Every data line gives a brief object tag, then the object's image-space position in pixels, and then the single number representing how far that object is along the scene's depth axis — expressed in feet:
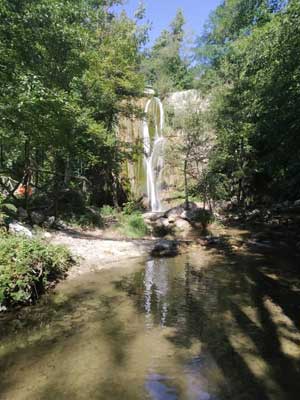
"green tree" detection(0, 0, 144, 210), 27.66
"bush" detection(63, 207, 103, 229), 42.09
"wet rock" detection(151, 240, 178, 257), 32.33
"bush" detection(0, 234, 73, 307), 17.29
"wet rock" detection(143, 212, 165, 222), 50.79
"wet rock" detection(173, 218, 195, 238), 44.13
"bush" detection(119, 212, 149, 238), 41.96
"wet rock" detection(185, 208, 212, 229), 48.35
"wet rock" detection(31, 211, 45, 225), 36.34
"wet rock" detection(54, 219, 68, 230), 38.20
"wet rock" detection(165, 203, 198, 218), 50.06
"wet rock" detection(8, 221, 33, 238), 25.68
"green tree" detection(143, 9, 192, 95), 127.34
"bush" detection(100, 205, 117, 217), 51.62
